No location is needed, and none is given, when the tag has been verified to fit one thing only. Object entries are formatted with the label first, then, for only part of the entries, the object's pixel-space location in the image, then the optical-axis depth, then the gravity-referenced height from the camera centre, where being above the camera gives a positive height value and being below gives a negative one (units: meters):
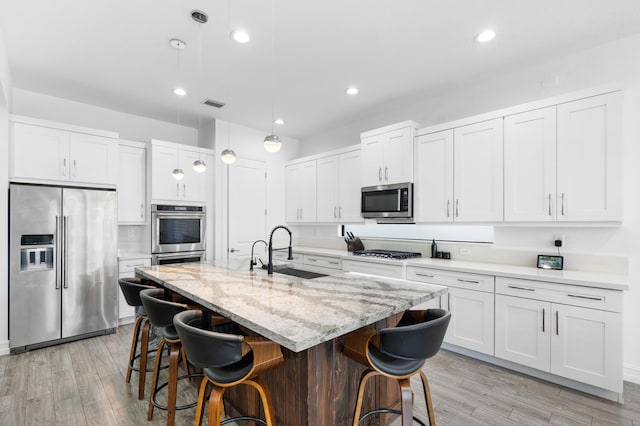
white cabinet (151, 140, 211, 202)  4.34 +0.54
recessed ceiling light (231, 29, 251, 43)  2.62 +1.49
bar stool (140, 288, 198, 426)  1.91 -0.75
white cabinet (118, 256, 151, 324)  4.02 -0.80
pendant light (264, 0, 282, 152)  2.41 +0.58
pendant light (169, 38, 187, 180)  2.76 +1.47
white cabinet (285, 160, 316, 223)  5.32 +0.35
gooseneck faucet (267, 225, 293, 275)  2.58 -0.45
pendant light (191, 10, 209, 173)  2.39 +1.49
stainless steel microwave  3.80 +0.13
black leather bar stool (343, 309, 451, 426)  1.46 -0.67
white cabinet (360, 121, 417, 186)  3.82 +0.73
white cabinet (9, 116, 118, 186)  3.36 +0.66
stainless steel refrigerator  3.29 -0.59
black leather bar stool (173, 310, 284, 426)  1.38 -0.68
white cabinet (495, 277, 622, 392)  2.34 -0.96
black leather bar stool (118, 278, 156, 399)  2.38 -0.94
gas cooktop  3.83 -0.54
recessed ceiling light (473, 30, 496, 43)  2.61 +1.48
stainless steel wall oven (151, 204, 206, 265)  4.31 -0.31
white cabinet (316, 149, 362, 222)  4.61 +0.37
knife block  4.72 -0.50
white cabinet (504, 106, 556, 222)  2.85 +0.43
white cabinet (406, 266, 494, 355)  2.95 -0.94
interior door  5.07 +0.08
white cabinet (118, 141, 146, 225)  4.24 +0.37
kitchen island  1.38 -0.50
